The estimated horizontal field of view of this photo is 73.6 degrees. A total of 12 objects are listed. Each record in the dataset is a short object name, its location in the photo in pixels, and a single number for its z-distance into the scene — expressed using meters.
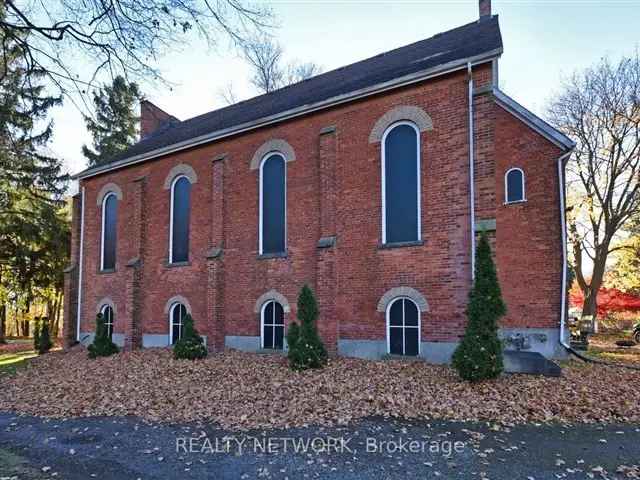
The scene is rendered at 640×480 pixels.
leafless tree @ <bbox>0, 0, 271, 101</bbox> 6.29
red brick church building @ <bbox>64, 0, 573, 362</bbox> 10.72
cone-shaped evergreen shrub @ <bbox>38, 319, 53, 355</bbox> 18.38
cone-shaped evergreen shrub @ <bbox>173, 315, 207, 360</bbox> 12.77
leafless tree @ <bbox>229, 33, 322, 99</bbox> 30.93
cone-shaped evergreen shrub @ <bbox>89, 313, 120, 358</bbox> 15.07
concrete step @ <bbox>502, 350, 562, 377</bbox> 9.35
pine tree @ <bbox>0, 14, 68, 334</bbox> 21.58
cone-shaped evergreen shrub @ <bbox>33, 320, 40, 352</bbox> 18.46
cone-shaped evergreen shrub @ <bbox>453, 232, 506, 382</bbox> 8.64
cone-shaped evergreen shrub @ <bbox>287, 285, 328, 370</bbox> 10.52
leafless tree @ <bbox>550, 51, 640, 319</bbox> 21.17
